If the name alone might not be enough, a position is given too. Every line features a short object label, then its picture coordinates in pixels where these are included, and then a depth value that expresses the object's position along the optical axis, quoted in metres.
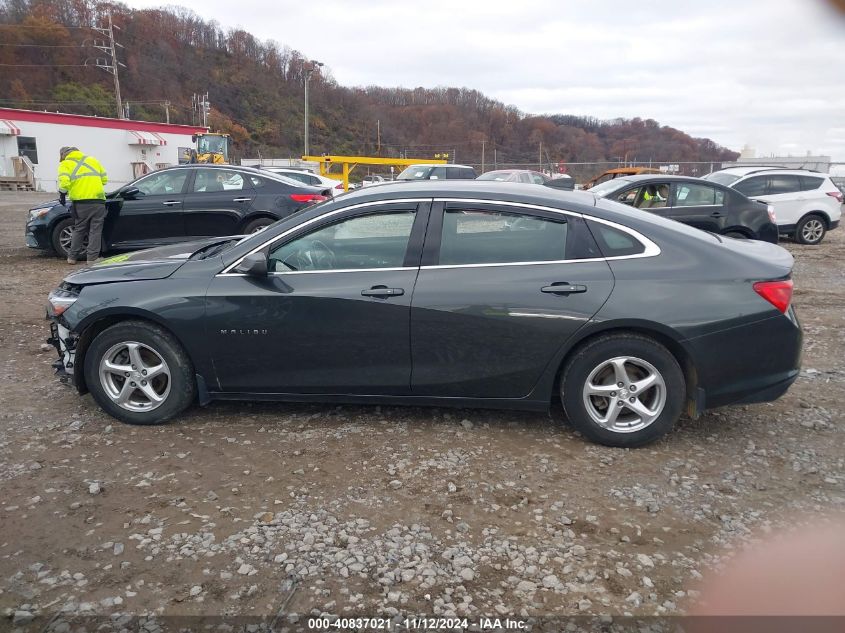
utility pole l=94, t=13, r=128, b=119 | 49.31
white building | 37.31
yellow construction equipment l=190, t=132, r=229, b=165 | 39.81
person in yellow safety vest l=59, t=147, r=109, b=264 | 9.16
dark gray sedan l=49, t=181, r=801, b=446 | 3.79
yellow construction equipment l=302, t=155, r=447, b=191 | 25.01
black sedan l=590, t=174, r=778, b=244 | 9.94
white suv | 13.12
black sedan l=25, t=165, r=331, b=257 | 9.58
